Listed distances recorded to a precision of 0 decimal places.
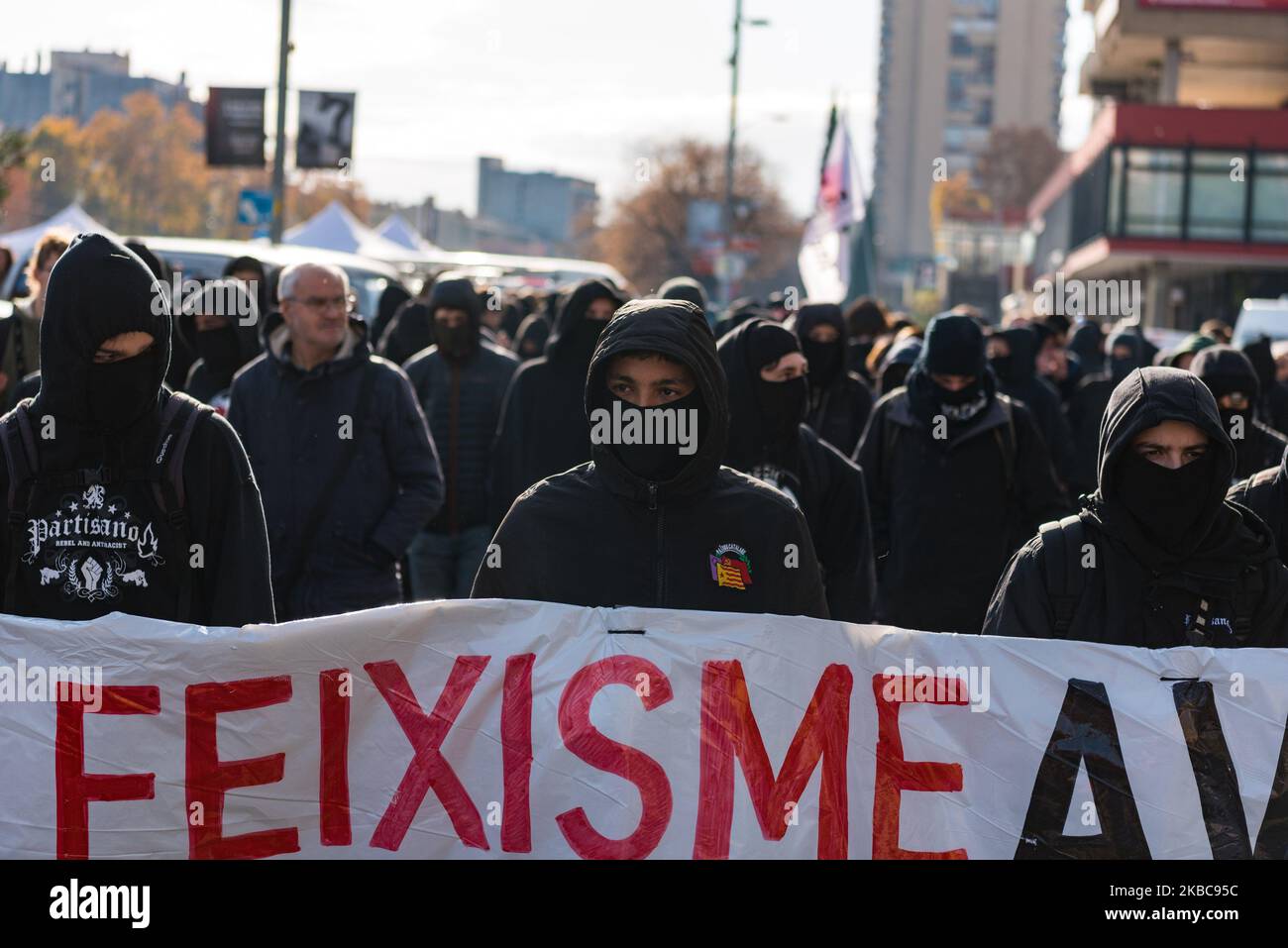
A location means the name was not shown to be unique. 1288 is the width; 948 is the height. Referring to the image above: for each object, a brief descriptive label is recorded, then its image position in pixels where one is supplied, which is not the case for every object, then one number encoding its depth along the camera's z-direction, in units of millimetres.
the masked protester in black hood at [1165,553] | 4195
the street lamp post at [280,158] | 20672
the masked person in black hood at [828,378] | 8188
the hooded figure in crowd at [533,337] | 13930
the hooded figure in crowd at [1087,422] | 10625
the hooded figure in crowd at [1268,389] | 10453
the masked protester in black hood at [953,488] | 7121
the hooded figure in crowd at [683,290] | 9391
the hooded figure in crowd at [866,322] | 13500
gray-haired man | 6332
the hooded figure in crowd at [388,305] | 14508
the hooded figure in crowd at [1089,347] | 16750
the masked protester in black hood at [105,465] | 4090
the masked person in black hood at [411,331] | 11352
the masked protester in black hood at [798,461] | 6004
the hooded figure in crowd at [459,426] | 8469
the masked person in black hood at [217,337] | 7879
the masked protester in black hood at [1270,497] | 5480
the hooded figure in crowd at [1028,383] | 8938
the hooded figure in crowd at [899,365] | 9648
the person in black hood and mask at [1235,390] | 7832
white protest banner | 3891
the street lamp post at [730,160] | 42375
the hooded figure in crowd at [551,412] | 7723
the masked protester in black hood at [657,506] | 4035
